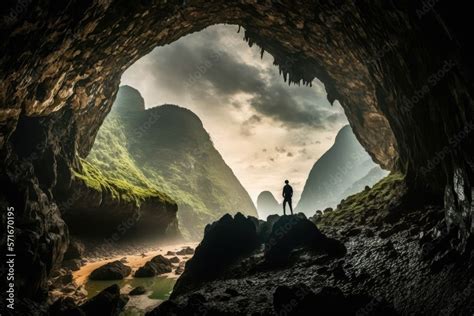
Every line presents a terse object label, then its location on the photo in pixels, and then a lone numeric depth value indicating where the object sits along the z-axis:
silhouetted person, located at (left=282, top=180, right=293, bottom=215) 19.84
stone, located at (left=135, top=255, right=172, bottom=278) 20.44
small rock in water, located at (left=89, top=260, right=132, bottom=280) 18.75
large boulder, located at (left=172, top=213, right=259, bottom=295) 15.23
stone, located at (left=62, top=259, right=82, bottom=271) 20.92
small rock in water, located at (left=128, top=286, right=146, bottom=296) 15.77
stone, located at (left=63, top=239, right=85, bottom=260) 22.80
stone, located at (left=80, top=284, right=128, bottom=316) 11.39
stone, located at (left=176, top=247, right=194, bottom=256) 33.41
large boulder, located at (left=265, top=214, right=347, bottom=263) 13.08
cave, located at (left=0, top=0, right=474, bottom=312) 7.52
